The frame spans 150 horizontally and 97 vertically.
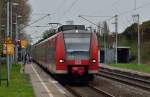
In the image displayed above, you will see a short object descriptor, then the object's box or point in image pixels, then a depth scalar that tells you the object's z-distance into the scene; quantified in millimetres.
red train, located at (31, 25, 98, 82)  32781
